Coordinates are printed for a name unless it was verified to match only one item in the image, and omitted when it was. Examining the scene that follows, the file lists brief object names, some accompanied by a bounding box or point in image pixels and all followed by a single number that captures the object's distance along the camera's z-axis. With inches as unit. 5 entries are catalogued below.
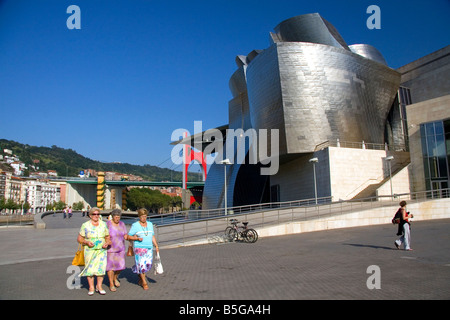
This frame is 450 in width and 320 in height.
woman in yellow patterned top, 196.5
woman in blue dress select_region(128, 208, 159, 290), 204.7
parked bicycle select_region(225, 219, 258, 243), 458.0
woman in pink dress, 208.2
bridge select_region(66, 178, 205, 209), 3041.3
